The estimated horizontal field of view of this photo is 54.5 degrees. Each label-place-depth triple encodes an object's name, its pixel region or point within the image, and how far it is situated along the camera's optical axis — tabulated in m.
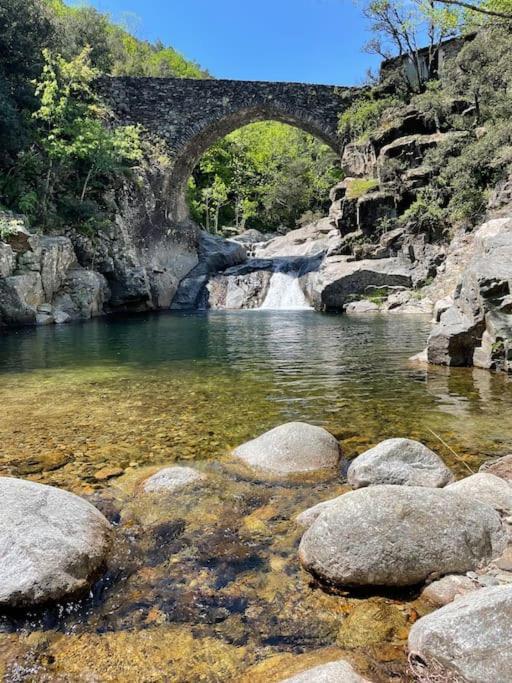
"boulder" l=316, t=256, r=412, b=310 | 20.47
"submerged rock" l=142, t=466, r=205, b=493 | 3.86
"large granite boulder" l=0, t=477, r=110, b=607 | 2.46
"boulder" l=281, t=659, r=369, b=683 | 1.87
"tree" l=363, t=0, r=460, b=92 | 25.14
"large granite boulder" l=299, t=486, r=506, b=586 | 2.60
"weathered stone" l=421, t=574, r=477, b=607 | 2.47
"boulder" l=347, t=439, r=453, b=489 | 3.75
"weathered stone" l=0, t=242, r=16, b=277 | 15.77
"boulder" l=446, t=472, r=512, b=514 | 3.12
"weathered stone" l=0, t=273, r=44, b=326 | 16.03
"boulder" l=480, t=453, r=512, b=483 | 3.68
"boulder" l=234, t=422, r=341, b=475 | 4.25
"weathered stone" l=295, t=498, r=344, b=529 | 3.26
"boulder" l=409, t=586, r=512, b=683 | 1.77
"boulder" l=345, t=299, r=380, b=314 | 19.76
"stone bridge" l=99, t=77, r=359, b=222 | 26.44
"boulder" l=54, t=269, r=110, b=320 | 18.88
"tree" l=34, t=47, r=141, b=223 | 19.72
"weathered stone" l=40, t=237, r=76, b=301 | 17.72
